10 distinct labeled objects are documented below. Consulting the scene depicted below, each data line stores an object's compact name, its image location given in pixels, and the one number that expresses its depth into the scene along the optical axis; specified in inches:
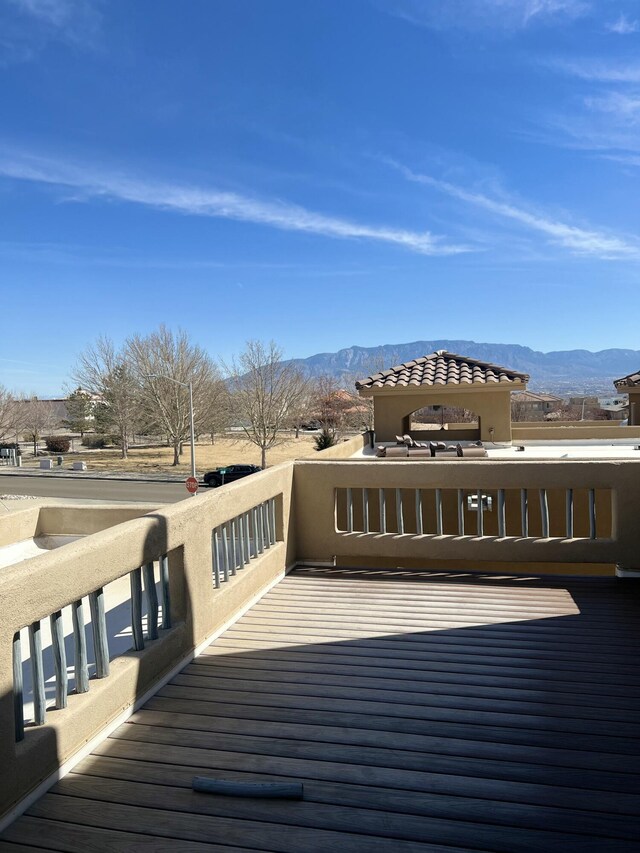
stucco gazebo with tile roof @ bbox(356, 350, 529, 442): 556.4
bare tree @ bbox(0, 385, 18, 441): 2126.0
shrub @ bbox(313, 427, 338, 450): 1301.6
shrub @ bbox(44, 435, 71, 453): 2209.6
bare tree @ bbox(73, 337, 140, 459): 1904.5
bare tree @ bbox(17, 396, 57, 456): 2276.1
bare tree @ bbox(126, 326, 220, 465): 1737.2
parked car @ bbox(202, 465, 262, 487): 1240.2
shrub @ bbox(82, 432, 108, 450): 2287.2
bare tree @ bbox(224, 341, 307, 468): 1631.4
